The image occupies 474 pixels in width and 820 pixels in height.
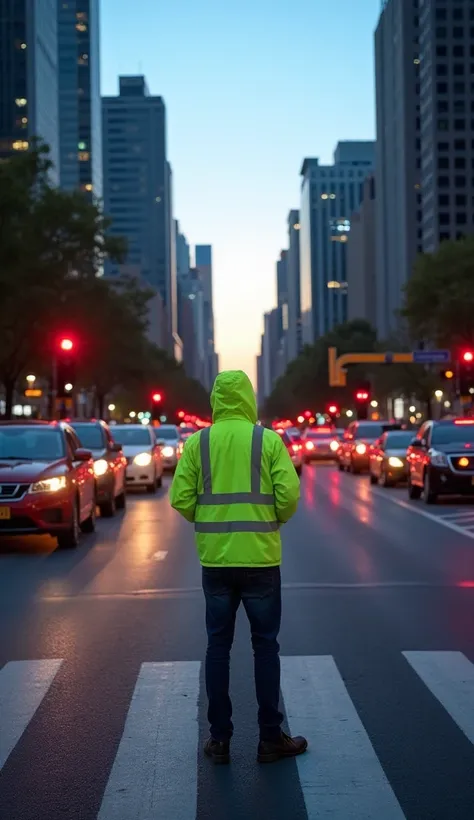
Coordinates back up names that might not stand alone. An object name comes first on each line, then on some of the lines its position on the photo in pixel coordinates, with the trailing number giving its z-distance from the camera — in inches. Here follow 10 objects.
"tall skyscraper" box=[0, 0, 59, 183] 5738.2
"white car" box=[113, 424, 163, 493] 1229.1
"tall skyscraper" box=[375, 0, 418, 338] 5964.6
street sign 2748.5
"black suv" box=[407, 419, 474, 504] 984.9
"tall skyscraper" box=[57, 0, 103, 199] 7717.0
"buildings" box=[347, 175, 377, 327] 7401.6
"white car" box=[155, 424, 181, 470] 1688.0
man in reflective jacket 238.1
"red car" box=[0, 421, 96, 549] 637.9
